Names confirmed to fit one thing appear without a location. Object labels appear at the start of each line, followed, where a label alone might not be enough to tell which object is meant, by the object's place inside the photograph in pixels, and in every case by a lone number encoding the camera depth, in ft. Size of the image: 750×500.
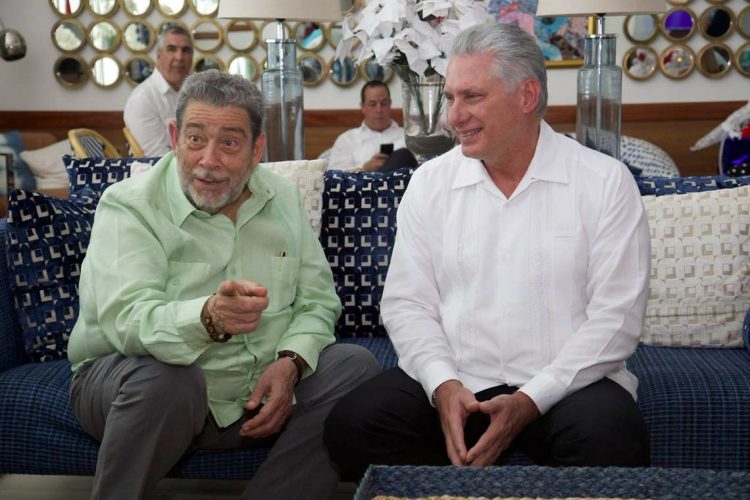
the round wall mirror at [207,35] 23.31
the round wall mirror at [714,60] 22.34
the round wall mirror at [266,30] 23.18
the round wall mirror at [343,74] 23.21
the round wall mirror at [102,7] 23.54
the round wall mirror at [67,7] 23.59
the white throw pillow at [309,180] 9.34
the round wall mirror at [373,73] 23.02
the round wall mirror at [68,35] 23.61
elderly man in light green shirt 6.84
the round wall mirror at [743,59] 22.26
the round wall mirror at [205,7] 23.26
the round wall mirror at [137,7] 23.50
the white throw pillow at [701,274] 8.86
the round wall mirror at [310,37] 23.11
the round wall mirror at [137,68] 23.54
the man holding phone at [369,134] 20.16
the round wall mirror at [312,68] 23.20
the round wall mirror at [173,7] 23.40
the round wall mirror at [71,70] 23.67
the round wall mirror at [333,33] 22.93
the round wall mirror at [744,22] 22.26
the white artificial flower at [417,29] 10.39
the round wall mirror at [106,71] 23.63
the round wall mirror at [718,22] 22.34
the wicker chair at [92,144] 15.58
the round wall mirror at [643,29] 22.44
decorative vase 10.83
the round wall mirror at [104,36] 23.59
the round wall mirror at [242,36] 23.25
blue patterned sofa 7.81
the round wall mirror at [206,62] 23.38
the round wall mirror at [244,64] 23.26
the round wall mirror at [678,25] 22.43
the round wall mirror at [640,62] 22.50
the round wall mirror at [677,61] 22.47
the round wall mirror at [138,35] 23.54
